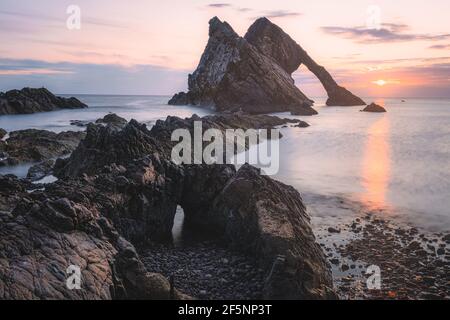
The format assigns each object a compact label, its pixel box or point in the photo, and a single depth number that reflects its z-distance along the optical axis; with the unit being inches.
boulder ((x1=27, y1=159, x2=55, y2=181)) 975.0
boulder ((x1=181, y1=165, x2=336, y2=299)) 409.1
